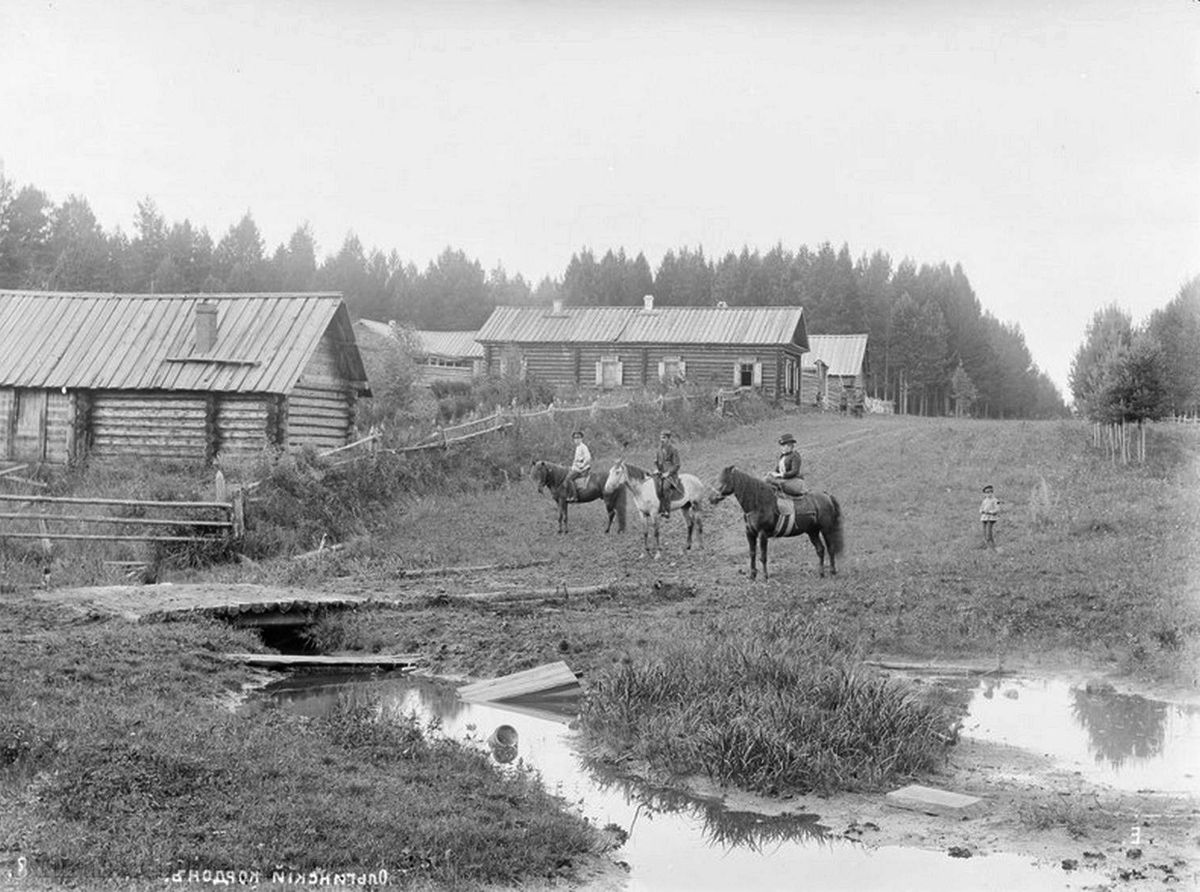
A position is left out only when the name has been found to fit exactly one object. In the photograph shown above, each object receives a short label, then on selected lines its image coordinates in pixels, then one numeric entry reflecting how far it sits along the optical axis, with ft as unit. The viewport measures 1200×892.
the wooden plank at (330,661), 44.68
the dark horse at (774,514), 58.65
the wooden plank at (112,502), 58.23
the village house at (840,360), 208.95
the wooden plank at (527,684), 40.04
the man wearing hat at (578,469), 75.92
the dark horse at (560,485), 75.66
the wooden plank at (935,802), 28.53
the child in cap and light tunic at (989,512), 62.64
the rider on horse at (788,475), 59.11
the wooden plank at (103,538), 58.95
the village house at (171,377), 86.89
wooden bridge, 48.39
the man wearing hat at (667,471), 67.77
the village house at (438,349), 153.48
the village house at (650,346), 167.22
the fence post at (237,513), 64.90
